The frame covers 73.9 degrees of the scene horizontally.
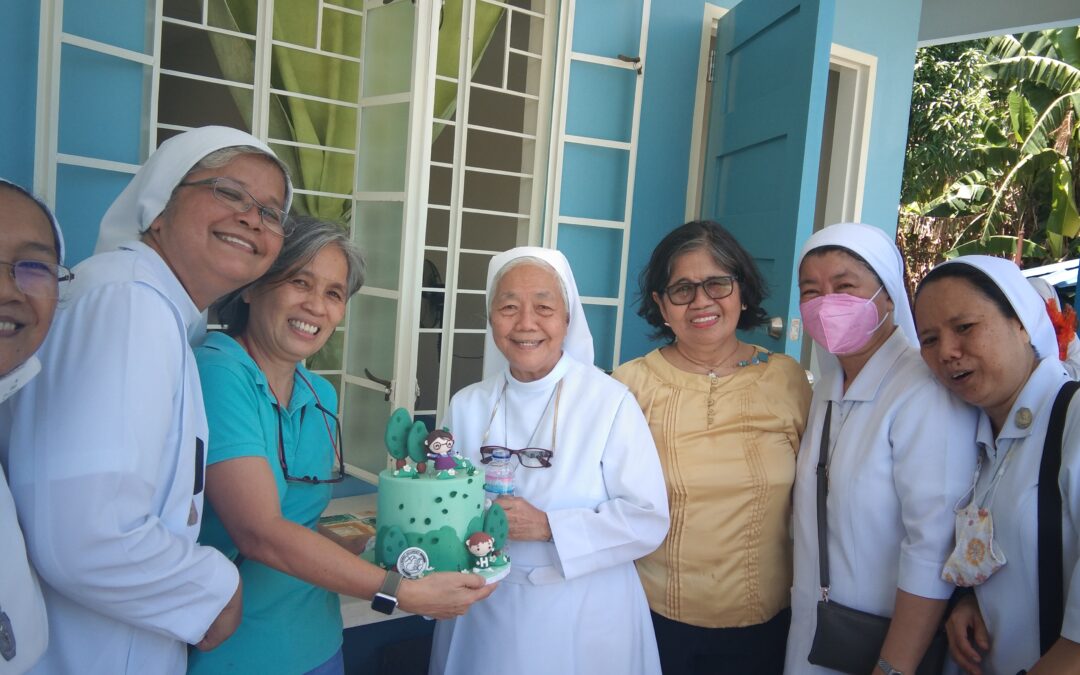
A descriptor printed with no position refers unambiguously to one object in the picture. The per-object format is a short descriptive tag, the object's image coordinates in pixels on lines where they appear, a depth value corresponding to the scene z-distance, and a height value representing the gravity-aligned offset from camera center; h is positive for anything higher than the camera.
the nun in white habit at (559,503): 1.86 -0.59
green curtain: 3.66 +0.88
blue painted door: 3.15 +0.78
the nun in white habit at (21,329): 0.99 -0.14
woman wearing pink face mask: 1.69 -0.38
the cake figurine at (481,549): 1.62 -0.63
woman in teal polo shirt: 1.48 -0.48
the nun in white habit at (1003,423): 1.49 -0.24
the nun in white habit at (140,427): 1.11 -0.30
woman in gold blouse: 2.01 -0.50
